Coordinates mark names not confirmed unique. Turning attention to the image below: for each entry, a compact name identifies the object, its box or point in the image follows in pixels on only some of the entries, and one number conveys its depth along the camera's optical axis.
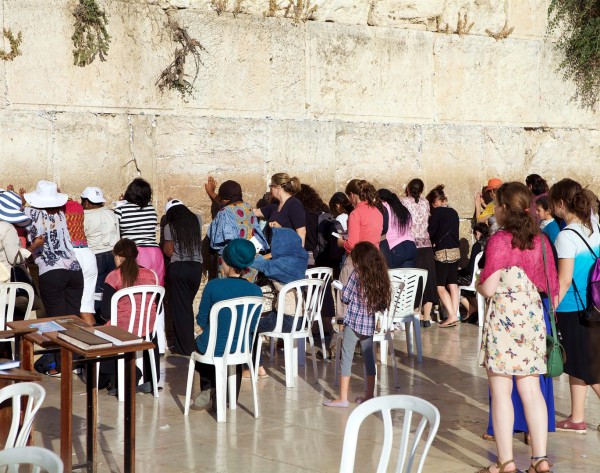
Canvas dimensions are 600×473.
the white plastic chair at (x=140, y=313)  7.40
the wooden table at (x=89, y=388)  5.00
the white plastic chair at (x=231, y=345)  6.81
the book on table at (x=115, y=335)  5.10
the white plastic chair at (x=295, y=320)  7.94
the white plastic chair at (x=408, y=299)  8.70
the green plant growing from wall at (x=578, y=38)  12.45
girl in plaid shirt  7.14
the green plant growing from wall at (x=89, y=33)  9.48
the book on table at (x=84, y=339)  4.95
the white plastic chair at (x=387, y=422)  3.93
